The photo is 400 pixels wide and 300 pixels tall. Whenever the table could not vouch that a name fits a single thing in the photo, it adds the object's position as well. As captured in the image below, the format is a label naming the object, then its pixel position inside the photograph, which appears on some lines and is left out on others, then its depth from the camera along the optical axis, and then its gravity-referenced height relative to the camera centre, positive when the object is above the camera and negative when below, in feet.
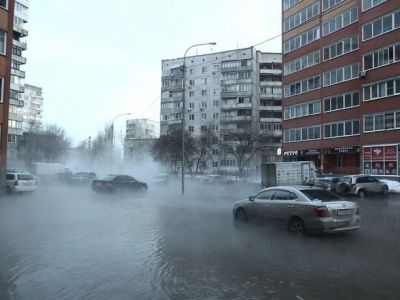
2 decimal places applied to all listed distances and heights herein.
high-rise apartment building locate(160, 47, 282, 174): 290.56 +48.00
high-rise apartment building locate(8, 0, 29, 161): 225.35 +43.74
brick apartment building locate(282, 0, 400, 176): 131.44 +28.96
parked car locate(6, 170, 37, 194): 94.38 -3.58
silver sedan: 37.01 -3.57
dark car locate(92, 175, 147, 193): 99.71 -3.99
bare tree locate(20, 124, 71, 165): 244.63 +11.02
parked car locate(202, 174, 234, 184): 169.51 -4.80
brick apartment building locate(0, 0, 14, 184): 96.63 +21.71
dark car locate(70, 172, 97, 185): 136.26 -3.72
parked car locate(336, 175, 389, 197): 101.24 -3.69
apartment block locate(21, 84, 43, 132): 381.50 +54.90
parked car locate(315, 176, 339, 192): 107.45 -3.41
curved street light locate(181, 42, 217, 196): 97.11 +12.11
